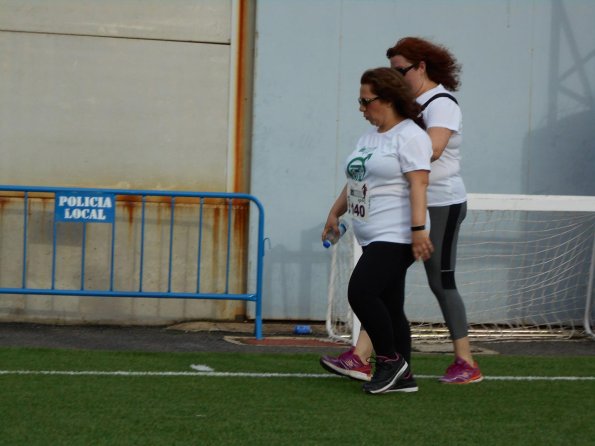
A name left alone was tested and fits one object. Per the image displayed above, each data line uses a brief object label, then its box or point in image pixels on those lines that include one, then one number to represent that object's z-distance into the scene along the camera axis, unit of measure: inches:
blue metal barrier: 682.8
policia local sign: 688.4
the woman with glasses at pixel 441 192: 468.4
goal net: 759.7
